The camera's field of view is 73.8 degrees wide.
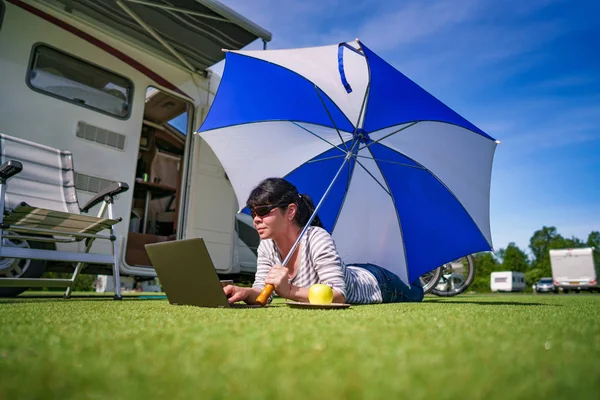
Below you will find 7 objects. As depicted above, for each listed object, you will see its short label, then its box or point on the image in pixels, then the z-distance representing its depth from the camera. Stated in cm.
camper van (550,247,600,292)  2055
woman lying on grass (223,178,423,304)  238
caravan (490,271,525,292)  2652
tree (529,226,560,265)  5572
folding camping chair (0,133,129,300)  280
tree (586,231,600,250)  5344
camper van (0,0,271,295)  395
